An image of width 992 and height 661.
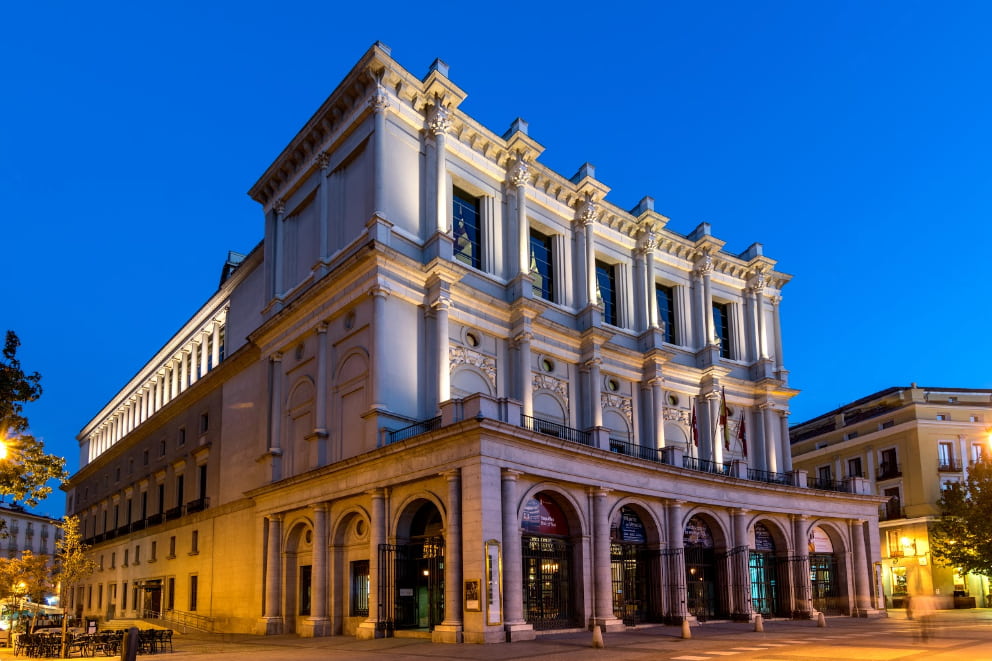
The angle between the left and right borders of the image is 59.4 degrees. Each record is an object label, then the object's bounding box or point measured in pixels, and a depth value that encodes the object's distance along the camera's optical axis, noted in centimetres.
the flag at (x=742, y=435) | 4406
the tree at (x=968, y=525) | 5041
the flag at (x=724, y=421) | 4328
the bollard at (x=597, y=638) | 2461
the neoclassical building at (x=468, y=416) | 2905
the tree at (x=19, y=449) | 1998
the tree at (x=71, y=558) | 3275
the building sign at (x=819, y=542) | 4275
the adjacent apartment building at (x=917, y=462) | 5728
